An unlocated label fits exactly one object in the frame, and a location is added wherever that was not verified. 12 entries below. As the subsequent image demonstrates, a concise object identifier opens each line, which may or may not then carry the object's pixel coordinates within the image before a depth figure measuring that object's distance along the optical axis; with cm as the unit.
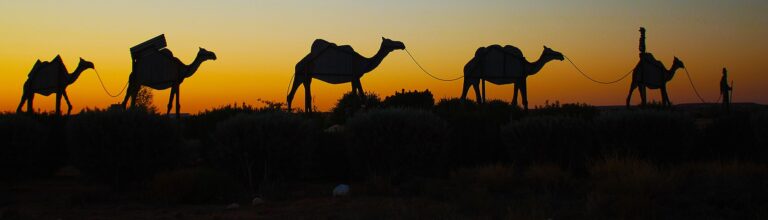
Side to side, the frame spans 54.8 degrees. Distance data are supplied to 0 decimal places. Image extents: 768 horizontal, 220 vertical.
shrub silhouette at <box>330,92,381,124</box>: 2345
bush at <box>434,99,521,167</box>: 1664
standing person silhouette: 3177
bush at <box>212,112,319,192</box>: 1417
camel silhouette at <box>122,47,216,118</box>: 2312
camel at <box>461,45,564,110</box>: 2575
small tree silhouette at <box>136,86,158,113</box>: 4038
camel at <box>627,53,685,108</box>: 2791
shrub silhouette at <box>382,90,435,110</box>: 2869
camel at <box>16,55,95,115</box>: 2645
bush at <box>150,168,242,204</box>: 1213
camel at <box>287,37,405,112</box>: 2322
